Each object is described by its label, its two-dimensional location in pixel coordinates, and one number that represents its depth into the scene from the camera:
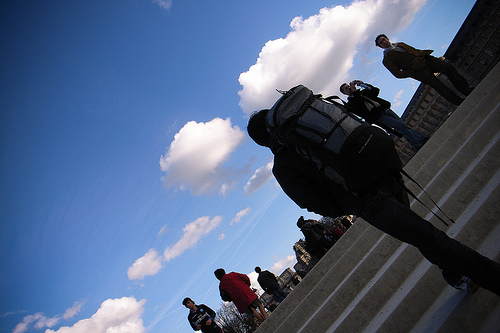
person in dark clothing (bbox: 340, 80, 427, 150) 4.68
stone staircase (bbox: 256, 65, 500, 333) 1.98
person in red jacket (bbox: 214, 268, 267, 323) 6.07
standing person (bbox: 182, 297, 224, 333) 6.22
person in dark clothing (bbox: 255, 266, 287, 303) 8.15
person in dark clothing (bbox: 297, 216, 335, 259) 9.27
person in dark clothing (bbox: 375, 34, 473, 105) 5.07
